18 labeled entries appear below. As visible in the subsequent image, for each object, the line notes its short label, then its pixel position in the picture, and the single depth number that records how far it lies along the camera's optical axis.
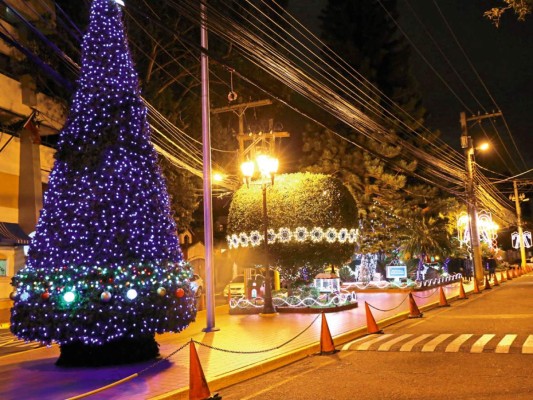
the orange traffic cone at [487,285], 31.50
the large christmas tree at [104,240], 10.17
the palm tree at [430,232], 35.53
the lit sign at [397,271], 31.75
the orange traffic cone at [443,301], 21.77
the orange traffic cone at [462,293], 25.20
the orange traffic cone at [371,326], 14.30
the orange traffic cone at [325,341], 11.64
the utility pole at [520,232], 58.49
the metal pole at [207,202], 14.70
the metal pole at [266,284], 18.80
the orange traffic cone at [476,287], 28.73
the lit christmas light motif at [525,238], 68.31
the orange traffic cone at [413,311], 17.88
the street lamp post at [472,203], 32.59
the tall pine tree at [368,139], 36.50
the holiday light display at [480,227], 42.47
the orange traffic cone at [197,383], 7.64
